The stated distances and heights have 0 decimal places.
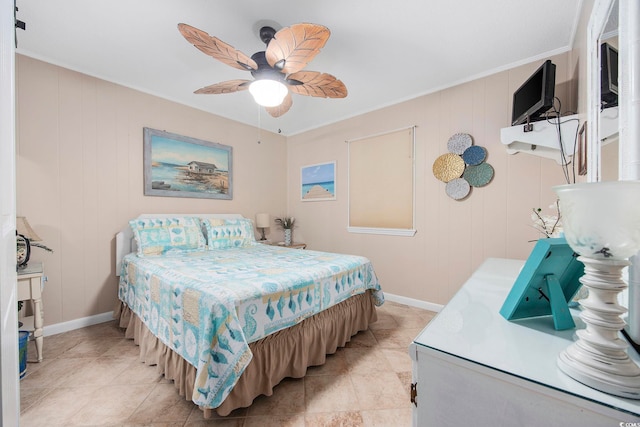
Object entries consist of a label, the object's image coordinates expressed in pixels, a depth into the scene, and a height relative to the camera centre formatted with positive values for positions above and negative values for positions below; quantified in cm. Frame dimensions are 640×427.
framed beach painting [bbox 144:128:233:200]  299 +57
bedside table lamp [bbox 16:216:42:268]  195 -23
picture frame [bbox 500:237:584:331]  75 -24
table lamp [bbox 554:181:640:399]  49 -13
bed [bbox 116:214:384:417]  133 -67
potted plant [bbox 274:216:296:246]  422 -25
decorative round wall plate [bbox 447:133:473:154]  264 +74
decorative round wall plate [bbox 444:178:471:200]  266 +24
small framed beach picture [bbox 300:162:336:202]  389 +47
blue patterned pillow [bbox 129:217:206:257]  254 -28
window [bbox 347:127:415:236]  312 +36
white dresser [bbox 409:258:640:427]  49 -37
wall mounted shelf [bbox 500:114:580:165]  164 +53
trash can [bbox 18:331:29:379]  173 -99
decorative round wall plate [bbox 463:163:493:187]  254 +38
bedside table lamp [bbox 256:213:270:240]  389 -15
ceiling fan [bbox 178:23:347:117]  146 +102
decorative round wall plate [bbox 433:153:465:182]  270 +49
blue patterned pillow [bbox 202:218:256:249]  302 -30
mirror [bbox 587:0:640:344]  63 +31
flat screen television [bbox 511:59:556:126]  159 +81
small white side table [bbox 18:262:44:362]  186 -62
